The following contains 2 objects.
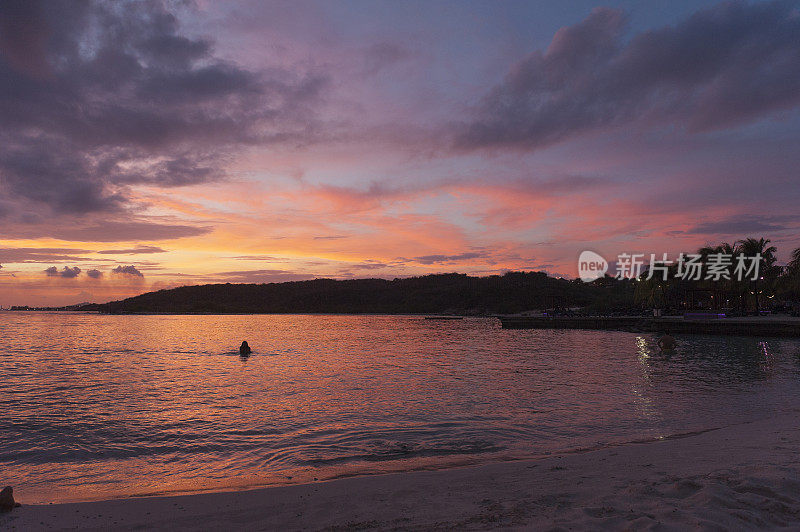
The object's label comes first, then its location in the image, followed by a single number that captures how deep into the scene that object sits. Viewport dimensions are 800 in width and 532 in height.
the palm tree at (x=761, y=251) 73.31
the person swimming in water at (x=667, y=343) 41.62
